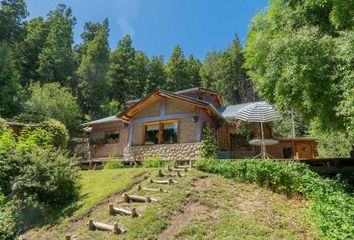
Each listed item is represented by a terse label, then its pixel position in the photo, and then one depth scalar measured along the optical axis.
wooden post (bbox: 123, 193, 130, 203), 9.10
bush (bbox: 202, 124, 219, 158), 14.96
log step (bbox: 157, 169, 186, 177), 11.07
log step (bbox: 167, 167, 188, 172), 11.79
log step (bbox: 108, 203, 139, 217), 7.98
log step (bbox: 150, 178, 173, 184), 10.17
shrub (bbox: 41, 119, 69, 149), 17.52
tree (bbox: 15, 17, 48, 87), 39.72
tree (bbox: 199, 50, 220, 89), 44.97
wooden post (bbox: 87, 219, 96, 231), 7.59
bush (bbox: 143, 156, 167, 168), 14.24
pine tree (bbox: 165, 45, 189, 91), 42.75
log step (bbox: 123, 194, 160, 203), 8.88
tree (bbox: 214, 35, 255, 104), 44.09
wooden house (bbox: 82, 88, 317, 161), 15.95
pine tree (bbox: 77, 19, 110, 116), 38.12
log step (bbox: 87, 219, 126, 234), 7.09
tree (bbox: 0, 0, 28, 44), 38.62
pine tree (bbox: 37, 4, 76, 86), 39.12
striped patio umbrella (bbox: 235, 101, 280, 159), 15.19
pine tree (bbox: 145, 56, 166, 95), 42.88
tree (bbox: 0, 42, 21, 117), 29.34
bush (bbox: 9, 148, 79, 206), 9.65
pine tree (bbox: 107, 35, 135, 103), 41.25
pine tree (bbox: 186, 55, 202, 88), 43.79
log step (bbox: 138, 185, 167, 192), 9.47
